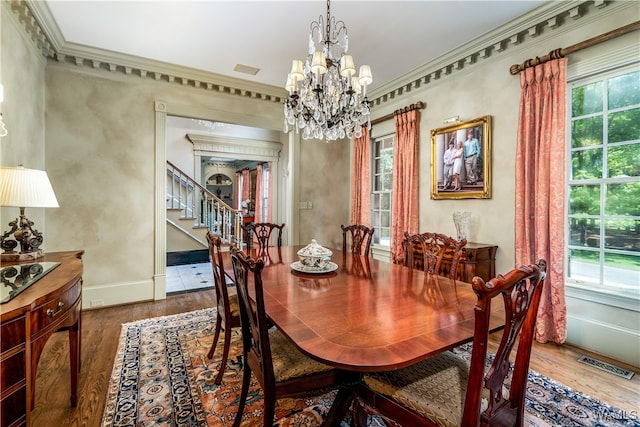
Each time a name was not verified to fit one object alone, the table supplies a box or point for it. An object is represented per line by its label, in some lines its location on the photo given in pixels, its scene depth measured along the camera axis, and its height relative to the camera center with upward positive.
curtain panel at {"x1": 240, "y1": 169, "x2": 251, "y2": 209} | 10.01 +1.03
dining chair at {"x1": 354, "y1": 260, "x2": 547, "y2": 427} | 0.92 -0.71
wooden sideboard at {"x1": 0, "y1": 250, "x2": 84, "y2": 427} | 1.04 -0.50
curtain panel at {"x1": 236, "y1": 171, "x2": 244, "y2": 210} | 10.68 +0.83
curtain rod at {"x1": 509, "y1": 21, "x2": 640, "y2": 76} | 2.17 +1.40
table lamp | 1.68 +0.07
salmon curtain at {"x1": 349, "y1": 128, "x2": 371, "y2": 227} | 4.71 +0.53
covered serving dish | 2.11 -0.32
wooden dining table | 1.02 -0.46
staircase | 6.20 -0.03
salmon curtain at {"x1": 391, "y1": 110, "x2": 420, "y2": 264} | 3.88 +0.47
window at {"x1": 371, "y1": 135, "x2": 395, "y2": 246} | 4.58 +0.41
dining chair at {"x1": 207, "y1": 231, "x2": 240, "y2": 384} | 1.97 -0.67
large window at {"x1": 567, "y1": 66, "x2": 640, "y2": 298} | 2.30 +0.27
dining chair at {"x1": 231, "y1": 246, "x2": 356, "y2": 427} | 1.26 -0.73
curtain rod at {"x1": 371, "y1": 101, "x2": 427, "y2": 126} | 3.84 +1.45
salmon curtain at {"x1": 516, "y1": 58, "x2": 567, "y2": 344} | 2.45 +0.28
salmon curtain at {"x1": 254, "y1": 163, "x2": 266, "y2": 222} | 8.45 +0.54
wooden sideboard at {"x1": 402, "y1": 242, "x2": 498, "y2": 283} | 2.85 -0.48
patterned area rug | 1.64 -1.16
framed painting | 3.12 +0.63
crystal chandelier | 2.31 +0.94
